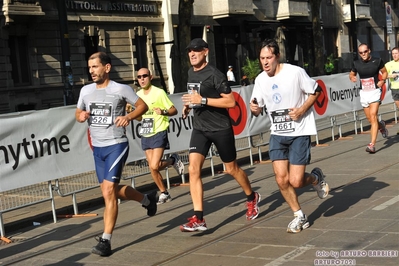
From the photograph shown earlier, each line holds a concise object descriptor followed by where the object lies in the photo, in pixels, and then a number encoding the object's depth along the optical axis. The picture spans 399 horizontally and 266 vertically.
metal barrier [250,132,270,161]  15.39
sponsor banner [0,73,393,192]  9.90
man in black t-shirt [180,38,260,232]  8.43
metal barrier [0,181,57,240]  10.05
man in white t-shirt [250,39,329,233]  8.09
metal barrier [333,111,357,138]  18.38
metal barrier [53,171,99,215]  10.89
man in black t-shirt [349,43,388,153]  14.63
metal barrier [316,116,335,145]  17.81
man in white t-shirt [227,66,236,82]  35.94
